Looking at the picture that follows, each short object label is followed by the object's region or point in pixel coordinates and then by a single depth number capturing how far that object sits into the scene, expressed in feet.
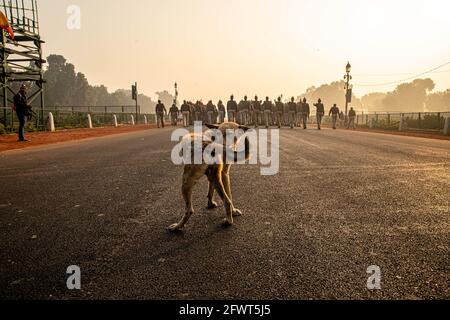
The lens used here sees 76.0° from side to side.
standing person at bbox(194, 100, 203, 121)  91.04
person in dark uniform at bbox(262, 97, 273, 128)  81.45
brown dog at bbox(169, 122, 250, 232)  10.66
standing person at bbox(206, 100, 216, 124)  86.84
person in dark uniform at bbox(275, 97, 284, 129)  82.13
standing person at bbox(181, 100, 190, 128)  87.22
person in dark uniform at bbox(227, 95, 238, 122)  76.89
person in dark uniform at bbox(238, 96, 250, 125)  80.23
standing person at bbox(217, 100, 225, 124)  88.89
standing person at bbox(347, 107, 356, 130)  100.00
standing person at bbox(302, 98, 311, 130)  84.07
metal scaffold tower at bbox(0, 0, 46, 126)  63.41
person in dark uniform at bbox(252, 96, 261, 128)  79.92
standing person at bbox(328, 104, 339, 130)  85.10
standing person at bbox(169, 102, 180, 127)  99.60
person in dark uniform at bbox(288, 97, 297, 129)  81.46
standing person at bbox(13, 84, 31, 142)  41.93
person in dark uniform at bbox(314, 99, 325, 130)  74.61
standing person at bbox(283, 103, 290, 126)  88.66
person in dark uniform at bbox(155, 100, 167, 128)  87.92
